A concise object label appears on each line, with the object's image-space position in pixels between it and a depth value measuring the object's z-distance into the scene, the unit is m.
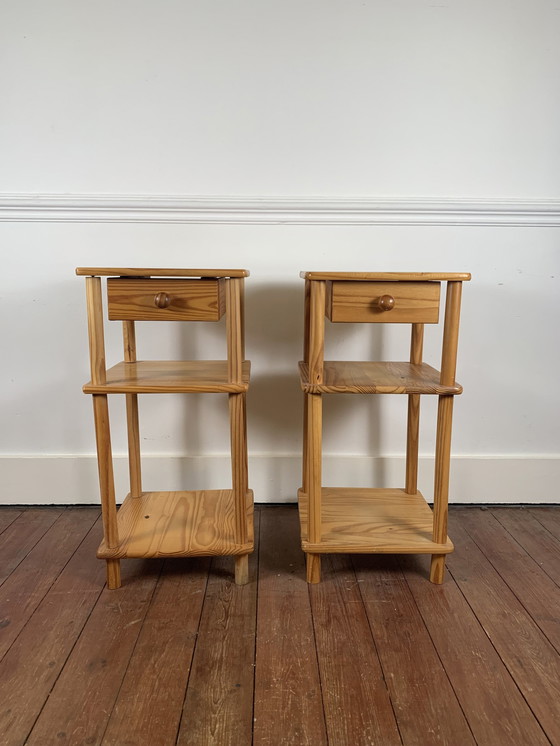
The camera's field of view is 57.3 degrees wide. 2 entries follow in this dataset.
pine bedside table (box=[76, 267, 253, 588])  1.22
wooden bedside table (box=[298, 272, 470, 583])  1.25
